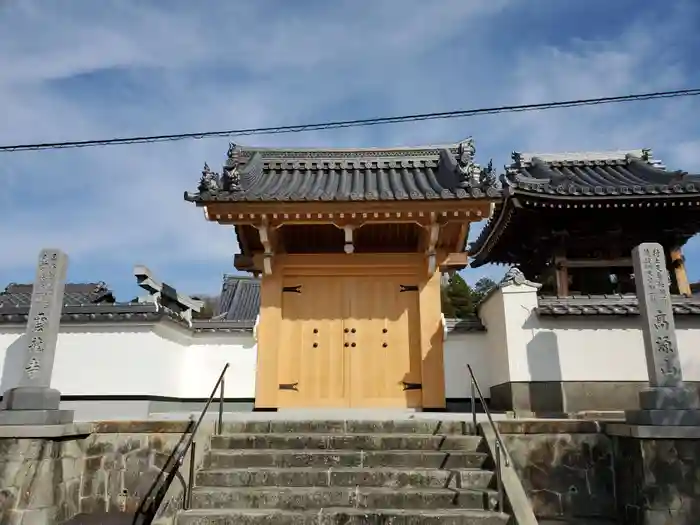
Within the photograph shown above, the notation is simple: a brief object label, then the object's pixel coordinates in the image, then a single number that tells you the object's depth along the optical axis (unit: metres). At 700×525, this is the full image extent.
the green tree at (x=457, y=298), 27.23
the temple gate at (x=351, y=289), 7.54
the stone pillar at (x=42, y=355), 5.02
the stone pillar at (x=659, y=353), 4.74
